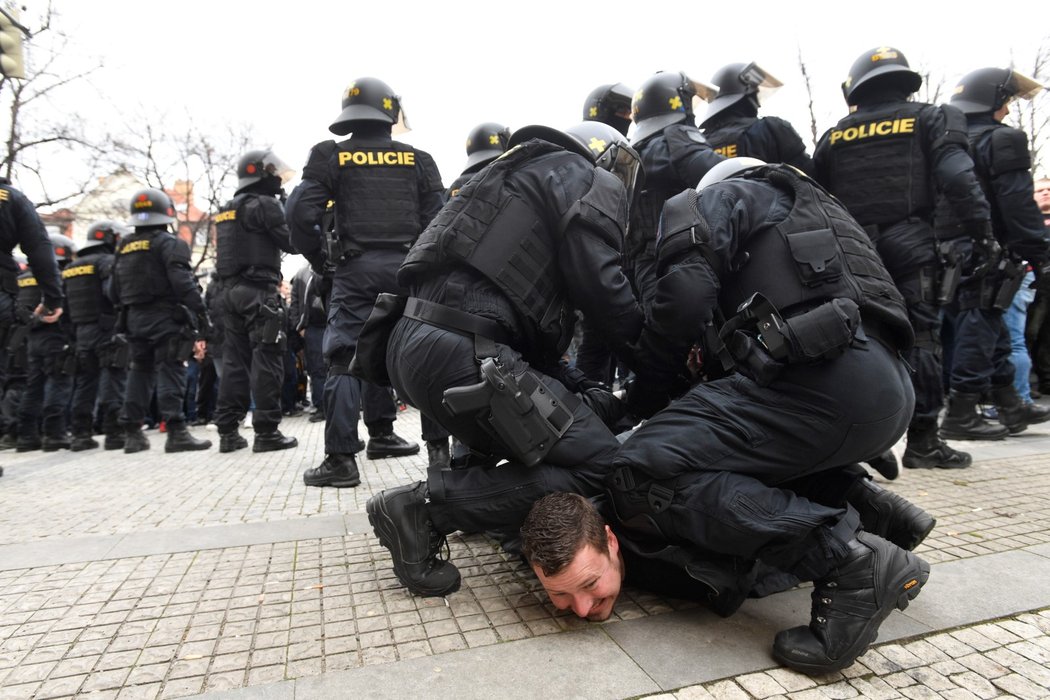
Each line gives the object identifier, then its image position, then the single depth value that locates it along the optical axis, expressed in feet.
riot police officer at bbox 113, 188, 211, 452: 20.52
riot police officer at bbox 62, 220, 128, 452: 22.84
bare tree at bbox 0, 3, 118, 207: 48.93
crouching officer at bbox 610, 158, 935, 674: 6.07
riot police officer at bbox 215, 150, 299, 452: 18.76
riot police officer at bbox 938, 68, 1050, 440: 16.03
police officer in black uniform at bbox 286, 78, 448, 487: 13.79
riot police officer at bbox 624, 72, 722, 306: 13.30
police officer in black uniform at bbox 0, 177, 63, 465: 17.28
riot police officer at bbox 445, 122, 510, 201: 18.63
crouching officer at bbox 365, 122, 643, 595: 7.54
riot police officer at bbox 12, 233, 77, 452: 23.20
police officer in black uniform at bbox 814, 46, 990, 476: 13.08
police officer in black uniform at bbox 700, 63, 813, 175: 14.43
